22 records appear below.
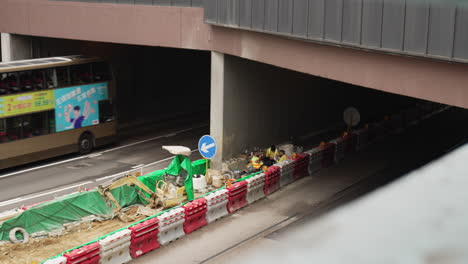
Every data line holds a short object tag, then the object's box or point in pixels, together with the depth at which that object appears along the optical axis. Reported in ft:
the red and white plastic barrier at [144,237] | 46.22
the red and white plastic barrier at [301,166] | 68.23
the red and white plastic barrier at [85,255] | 40.32
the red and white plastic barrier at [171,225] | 49.01
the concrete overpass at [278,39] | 36.66
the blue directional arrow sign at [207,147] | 60.75
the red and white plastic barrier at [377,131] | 86.07
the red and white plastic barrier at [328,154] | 73.41
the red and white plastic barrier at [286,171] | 65.57
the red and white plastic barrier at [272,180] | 62.95
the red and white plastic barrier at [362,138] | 81.71
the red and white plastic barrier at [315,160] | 70.59
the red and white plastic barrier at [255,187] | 60.03
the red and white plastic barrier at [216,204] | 54.44
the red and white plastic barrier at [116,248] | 43.16
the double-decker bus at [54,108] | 74.49
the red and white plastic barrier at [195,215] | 51.89
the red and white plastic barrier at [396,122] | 93.13
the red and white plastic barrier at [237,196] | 57.41
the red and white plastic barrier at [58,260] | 39.10
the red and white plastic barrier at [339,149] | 75.77
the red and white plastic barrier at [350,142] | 78.79
